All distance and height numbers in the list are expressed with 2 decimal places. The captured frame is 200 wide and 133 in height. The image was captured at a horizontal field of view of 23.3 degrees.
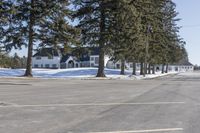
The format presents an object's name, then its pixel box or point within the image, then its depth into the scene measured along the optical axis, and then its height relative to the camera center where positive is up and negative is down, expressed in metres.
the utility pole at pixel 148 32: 62.50 +4.84
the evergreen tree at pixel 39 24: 44.56 +3.80
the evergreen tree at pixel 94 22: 50.64 +4.54
